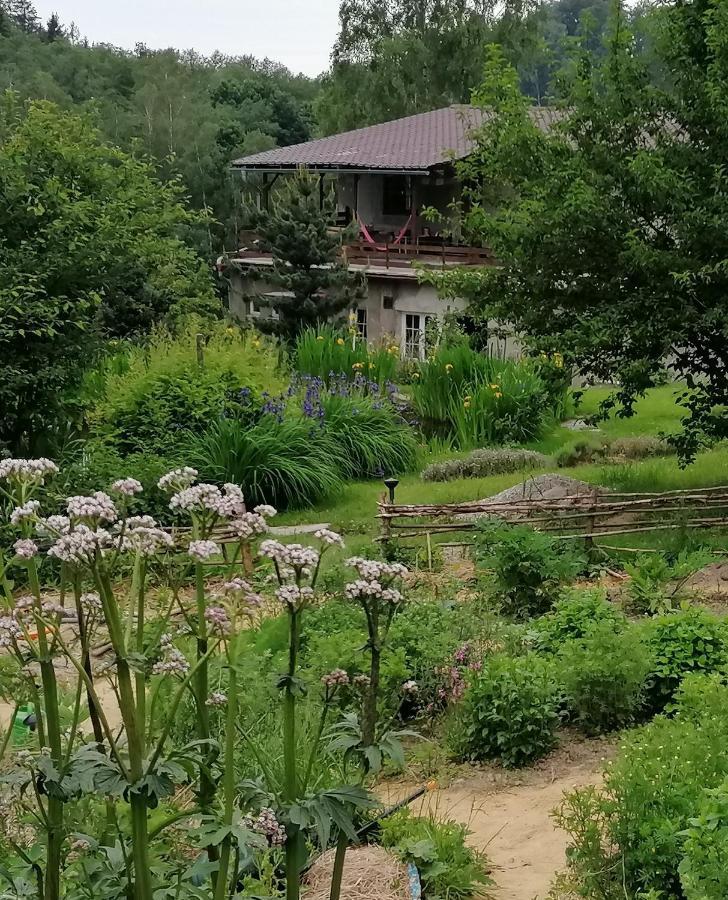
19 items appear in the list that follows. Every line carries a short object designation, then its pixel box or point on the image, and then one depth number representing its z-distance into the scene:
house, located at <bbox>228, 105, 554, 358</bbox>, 25.98
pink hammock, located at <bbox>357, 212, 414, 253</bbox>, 26.64
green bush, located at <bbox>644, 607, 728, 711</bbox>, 5.52
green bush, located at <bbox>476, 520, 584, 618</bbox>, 7.35
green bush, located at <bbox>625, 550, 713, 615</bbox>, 7.08
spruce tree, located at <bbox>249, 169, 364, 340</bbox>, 22.50
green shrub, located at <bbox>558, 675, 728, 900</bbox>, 3.60
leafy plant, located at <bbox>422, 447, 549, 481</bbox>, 13.52
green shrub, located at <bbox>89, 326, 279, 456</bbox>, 12.01
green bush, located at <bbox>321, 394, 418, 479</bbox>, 13.51
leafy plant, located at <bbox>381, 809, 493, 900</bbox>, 3.92
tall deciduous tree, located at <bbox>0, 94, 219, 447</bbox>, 10.79
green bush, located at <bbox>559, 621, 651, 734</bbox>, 5.33
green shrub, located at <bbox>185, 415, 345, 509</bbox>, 11.87
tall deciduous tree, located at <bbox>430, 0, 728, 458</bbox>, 9.41
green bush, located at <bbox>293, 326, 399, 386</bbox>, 16.38
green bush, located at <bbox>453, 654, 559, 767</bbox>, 5.27
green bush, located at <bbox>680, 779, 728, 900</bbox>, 2.94
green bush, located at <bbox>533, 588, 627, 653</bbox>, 6.01
